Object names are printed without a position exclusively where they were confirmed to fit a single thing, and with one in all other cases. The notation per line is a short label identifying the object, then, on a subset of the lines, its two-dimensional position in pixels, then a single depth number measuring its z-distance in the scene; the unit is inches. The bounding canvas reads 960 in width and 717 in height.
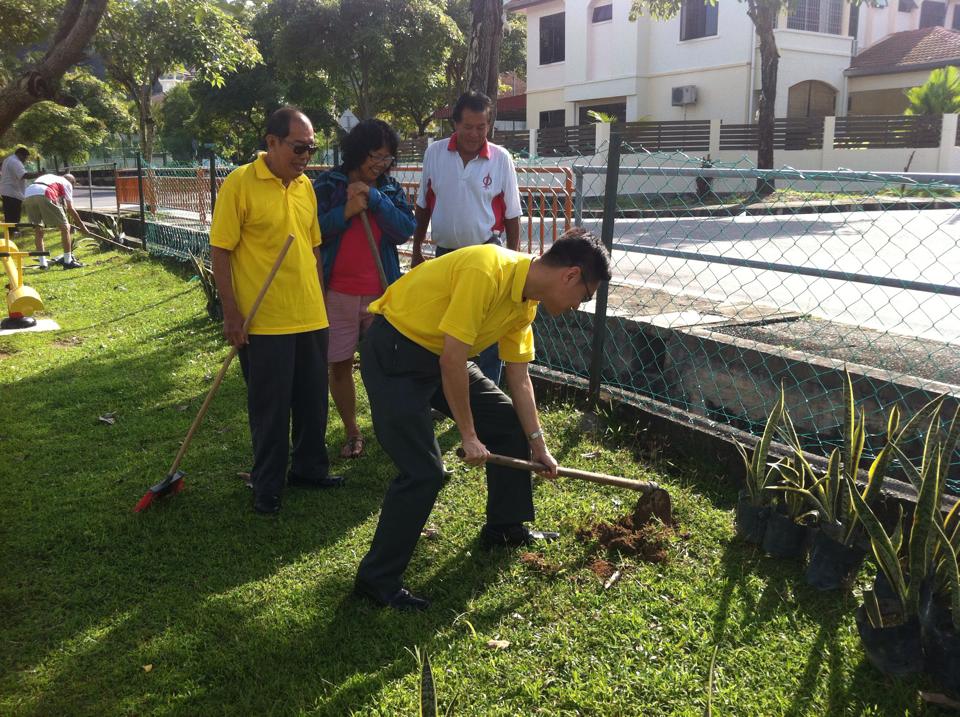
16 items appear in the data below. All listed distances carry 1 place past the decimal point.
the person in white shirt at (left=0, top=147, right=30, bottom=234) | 562.6
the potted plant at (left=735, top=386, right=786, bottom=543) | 137.2
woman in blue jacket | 166.2
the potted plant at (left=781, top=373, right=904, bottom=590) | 122.6
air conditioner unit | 1002.1
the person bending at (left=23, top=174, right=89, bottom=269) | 514.0
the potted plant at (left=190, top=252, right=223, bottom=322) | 319.9
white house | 973.8
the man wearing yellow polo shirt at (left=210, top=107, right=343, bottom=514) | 147.6
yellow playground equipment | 315.3
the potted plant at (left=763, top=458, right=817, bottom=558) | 133.9
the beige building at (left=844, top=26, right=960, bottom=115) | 989.8
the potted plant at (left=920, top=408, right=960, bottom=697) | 101.0
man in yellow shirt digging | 110.9
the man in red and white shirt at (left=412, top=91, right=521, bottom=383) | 177.3
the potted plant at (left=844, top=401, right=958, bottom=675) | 102.7
